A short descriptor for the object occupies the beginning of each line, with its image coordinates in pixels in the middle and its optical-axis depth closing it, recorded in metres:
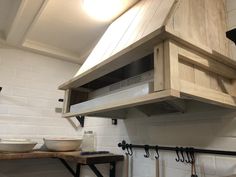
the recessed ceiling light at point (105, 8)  1.42
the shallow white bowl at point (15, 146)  1.59
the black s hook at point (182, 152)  1.12
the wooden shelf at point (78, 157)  1.45
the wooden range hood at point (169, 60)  0.74
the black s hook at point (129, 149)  1.52
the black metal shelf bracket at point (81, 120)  2.26
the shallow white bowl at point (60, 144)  1.81
